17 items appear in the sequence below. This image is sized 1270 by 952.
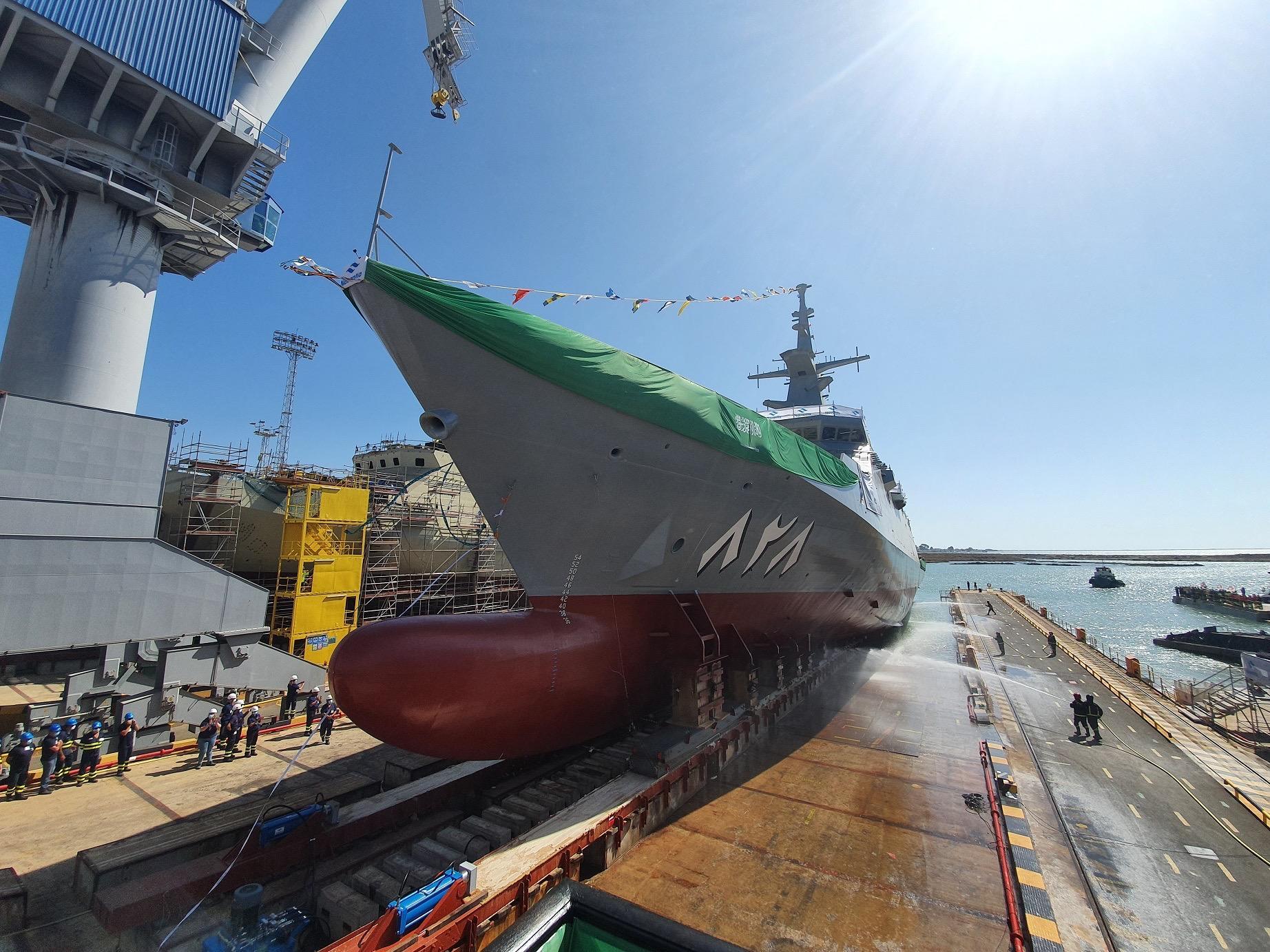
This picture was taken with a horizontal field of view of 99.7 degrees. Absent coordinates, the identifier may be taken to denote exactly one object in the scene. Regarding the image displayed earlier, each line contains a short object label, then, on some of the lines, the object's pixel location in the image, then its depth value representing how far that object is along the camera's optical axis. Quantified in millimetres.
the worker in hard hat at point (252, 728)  8945
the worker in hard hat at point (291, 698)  11211
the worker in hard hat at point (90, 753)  7917
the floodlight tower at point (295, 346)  42281
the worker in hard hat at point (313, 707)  9383
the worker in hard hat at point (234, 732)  8695
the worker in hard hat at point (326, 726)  9312
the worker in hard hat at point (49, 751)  7383
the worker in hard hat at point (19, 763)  7285
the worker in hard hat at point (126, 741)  8148
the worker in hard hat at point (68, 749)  7797
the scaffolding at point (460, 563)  18578
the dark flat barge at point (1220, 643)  28172
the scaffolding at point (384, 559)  17203
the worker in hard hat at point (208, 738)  8344
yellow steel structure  14391
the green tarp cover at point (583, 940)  4473
